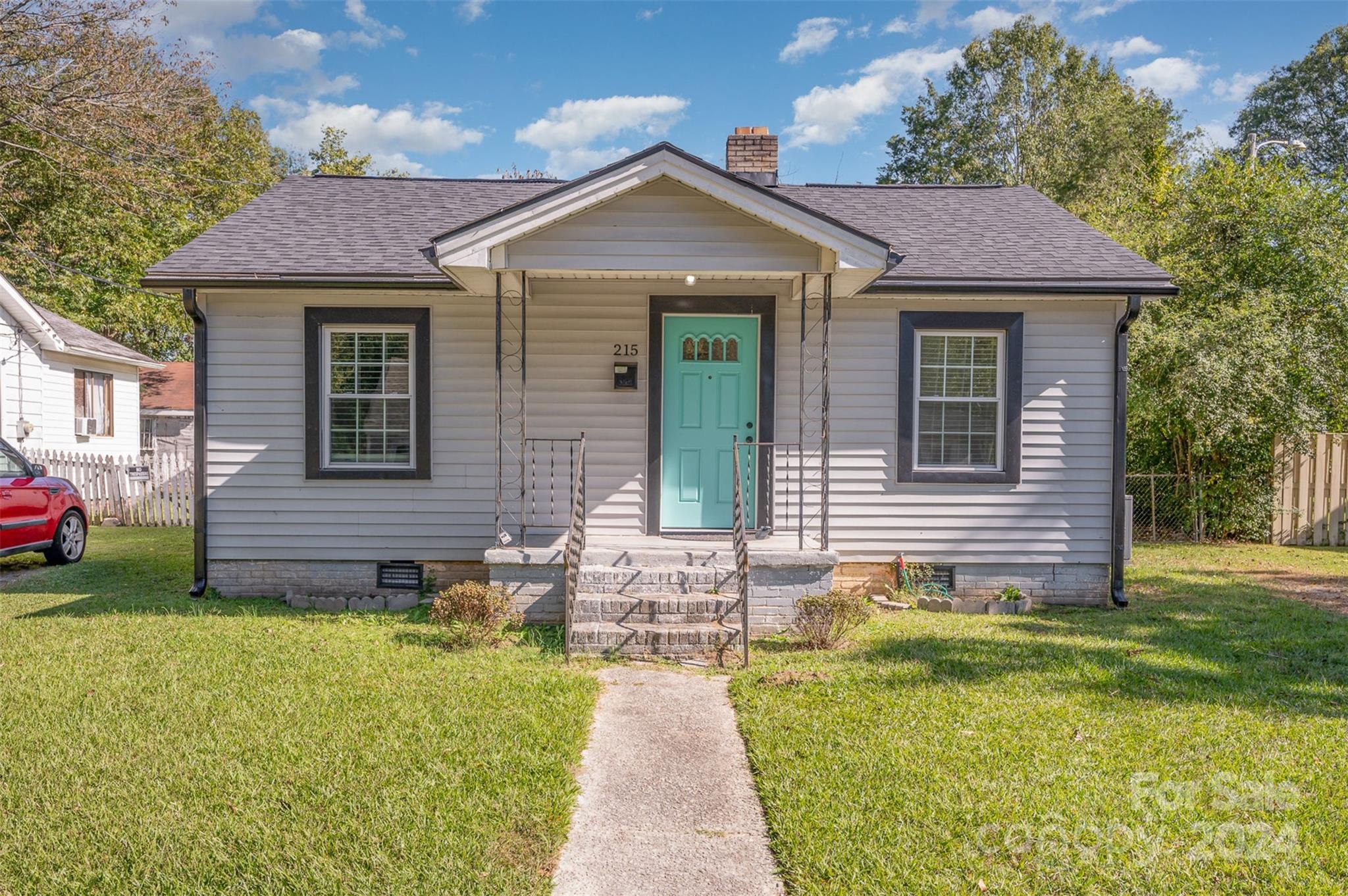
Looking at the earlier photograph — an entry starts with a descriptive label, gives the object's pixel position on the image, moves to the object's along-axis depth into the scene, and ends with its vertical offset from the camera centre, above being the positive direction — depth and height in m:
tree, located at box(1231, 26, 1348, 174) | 28.27 +12.59
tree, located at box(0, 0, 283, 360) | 15.59 +6.46
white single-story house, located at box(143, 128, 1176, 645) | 7.82 +0.17
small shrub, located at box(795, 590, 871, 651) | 6.18 -1.46
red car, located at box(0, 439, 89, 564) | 8.98 -1.03
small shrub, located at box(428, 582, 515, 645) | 6.11 -1.43
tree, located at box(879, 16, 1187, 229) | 23.56 +10.14
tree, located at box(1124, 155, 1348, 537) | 11.35 +1.53
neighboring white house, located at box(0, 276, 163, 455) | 15.41 +0.97
